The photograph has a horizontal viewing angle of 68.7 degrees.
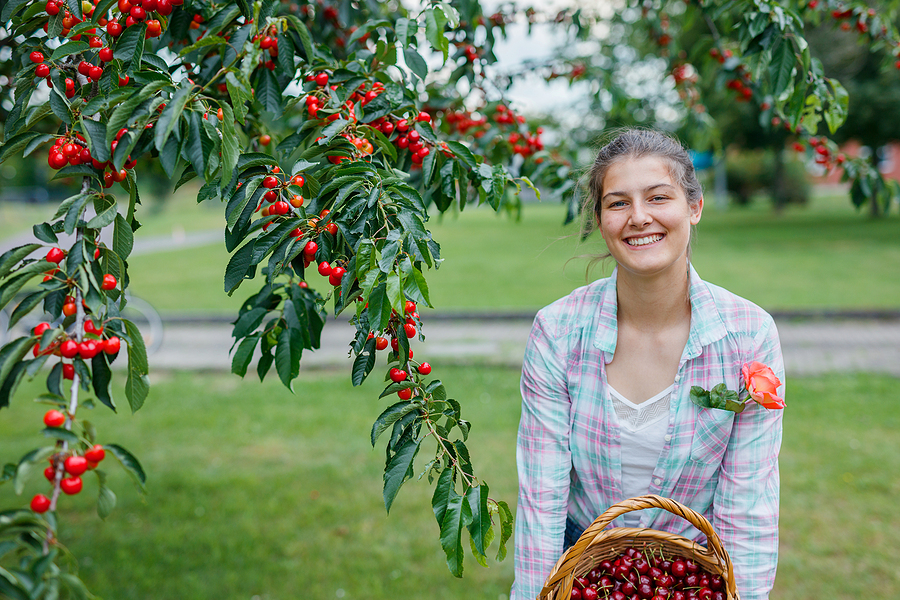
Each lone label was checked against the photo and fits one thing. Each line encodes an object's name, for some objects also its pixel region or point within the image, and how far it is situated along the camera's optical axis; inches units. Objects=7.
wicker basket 60.6
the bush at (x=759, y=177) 1193.7
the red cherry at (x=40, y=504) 42.0
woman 68.2
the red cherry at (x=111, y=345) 45.9
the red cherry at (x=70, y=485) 43.0
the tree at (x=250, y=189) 45.4
